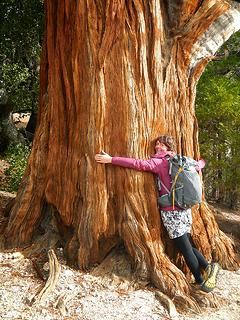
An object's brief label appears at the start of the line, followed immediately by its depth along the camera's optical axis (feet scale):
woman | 10.29
